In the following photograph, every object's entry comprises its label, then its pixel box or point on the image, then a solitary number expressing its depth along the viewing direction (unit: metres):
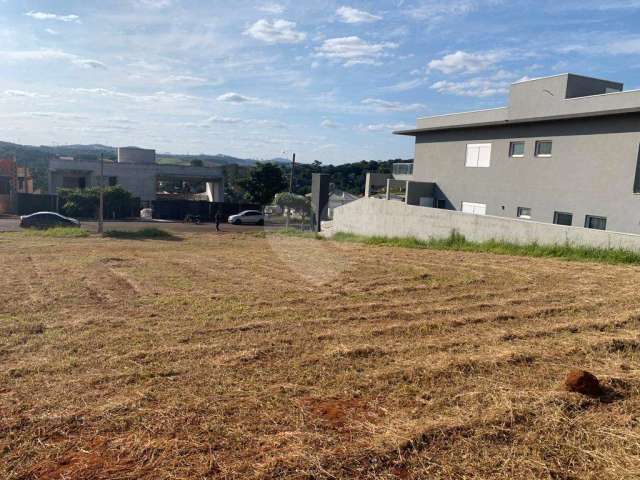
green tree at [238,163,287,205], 47.75
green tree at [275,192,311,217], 32.72
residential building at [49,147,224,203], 43.22
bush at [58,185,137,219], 36.22
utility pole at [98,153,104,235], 24.39
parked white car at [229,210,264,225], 36.38
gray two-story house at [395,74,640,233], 15.87
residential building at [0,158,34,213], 38.34
